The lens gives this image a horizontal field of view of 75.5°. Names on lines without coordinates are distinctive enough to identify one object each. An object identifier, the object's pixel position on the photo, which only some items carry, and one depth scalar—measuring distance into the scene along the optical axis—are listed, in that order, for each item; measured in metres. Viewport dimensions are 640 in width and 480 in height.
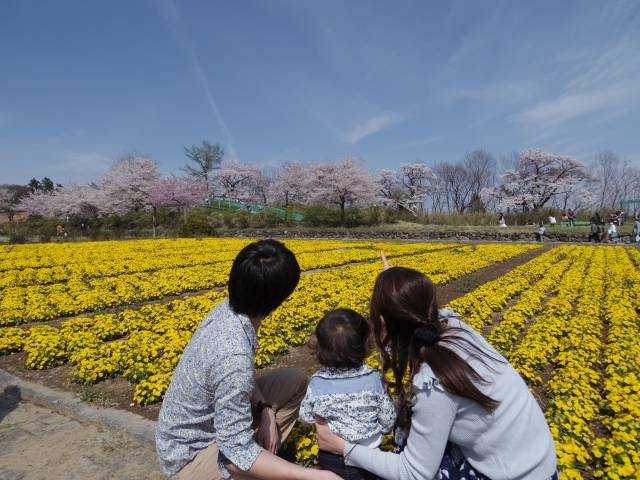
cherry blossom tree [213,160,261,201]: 52.81
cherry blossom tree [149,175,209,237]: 39.56
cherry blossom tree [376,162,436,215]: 52.03
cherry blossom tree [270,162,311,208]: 49.09
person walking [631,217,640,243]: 20.78
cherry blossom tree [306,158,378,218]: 39.38
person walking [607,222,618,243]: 21.11
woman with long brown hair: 1.68
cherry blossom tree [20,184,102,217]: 44.75
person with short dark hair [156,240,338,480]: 1.90
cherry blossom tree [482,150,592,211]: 42.09
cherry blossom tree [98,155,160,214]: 43.06
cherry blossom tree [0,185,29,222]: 54.69
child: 2.27
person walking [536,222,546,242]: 22.17
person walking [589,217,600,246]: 21.30
